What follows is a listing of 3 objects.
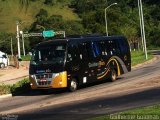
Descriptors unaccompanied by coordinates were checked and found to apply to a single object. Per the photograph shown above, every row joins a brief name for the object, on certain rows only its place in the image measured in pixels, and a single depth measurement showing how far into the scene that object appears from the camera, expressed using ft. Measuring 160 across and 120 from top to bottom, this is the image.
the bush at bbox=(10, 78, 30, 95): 82.23
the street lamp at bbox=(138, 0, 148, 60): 173.82
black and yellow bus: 76.38
